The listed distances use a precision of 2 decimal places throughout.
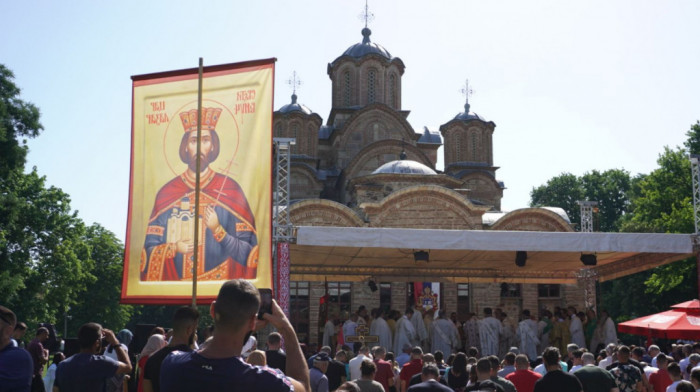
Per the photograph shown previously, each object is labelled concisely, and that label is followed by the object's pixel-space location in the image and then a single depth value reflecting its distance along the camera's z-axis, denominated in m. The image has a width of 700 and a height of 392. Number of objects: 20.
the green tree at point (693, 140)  33.44
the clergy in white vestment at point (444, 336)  17.47
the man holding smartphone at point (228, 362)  2.85
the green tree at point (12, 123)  24.97
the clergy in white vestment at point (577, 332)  17.61
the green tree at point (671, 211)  29.03
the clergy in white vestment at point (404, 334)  17.41
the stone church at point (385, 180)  29.28
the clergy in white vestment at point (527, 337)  17.91
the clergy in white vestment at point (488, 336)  17.95
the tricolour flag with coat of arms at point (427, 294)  28.31
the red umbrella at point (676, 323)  14.94
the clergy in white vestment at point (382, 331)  17.52
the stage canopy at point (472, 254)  15.41
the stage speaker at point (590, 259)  18.23
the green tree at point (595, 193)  57.41
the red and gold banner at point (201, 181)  9.57
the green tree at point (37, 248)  25.94
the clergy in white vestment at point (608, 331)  17.03
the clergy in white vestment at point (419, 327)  17.95
